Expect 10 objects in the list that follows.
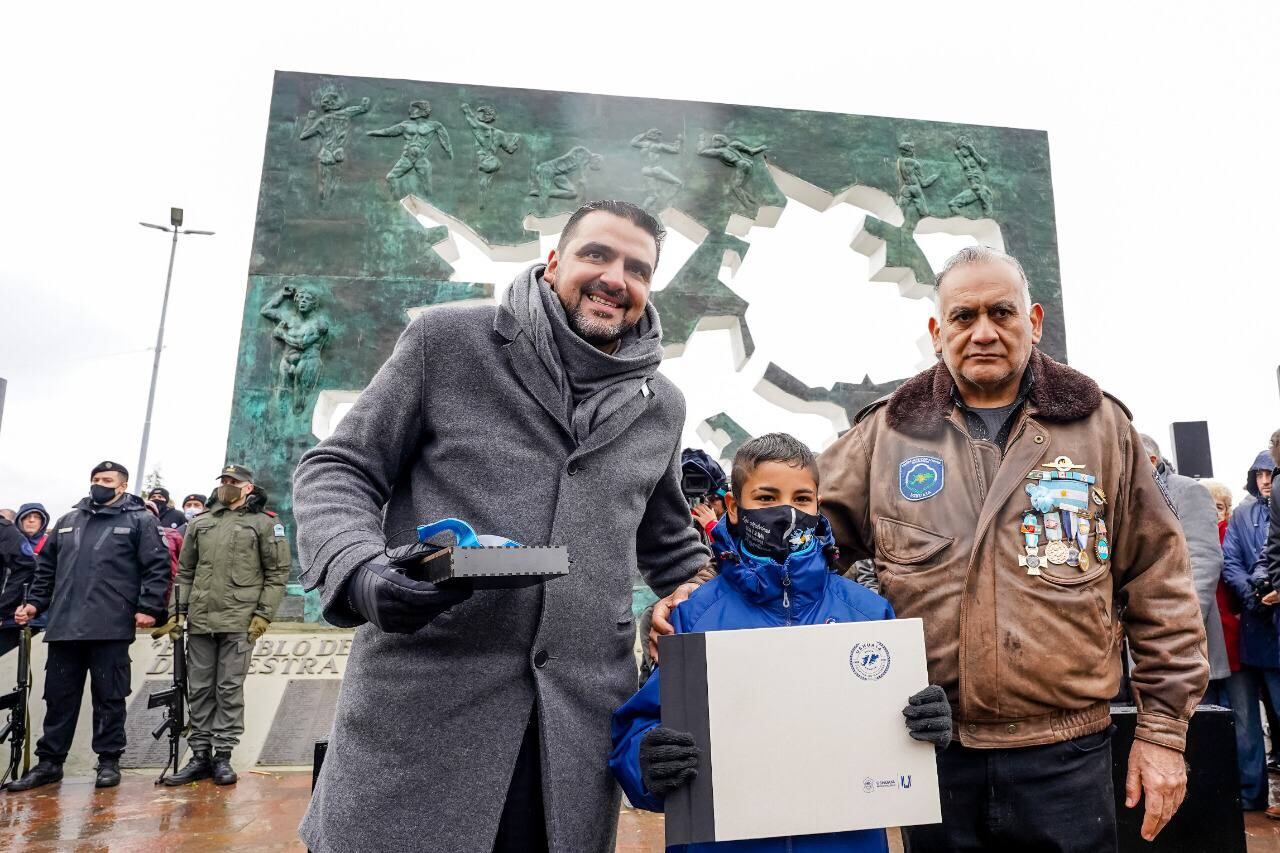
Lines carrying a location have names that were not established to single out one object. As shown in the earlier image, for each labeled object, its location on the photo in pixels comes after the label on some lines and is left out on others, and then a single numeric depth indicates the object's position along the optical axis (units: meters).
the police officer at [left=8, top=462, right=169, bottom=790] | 5.12
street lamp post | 13.34
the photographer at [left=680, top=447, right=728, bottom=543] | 3.60
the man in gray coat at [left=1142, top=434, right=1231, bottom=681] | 4.12
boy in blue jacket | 1.56
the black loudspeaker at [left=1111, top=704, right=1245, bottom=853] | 3.04
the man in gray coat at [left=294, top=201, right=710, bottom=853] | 1.47
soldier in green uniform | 5.20
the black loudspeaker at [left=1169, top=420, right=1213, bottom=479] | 7.81
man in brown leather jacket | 1.80
